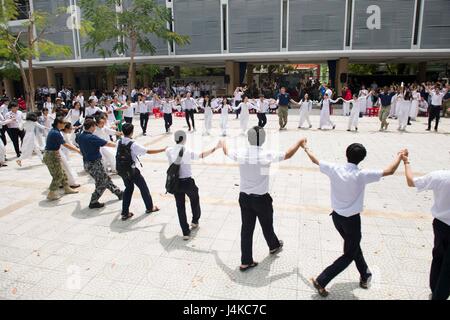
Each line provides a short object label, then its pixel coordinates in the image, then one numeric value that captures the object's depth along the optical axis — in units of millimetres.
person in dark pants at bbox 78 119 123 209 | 6105
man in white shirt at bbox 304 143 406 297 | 3418
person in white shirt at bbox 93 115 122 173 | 7938
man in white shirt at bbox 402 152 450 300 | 3155
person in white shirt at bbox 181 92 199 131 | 14079
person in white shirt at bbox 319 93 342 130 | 14391
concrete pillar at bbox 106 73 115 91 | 32638
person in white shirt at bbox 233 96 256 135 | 13867
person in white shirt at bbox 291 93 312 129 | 14456
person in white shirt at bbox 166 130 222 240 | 4770
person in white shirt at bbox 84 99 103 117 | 10787
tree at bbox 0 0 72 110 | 17609
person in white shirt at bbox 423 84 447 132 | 13141
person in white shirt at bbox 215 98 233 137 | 13828
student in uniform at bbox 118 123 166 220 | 5434
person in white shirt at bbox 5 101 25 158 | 10125
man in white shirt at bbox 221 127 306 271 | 3936
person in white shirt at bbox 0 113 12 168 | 9748
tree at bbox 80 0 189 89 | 22047
